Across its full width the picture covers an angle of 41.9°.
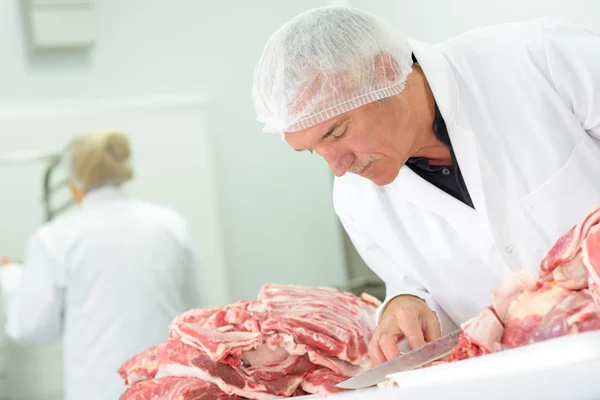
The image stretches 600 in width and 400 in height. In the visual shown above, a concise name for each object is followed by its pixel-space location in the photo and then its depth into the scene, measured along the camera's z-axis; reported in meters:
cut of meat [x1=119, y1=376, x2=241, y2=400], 1.20
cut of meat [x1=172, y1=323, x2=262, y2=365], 1.24
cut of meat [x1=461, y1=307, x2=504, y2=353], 1.00
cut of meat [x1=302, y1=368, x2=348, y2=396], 1.25
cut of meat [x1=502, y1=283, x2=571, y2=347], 0.96
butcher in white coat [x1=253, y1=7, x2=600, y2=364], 1.43
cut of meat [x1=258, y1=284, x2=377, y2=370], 1.32
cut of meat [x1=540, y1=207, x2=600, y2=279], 0.98
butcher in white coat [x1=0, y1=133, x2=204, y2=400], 2.72
